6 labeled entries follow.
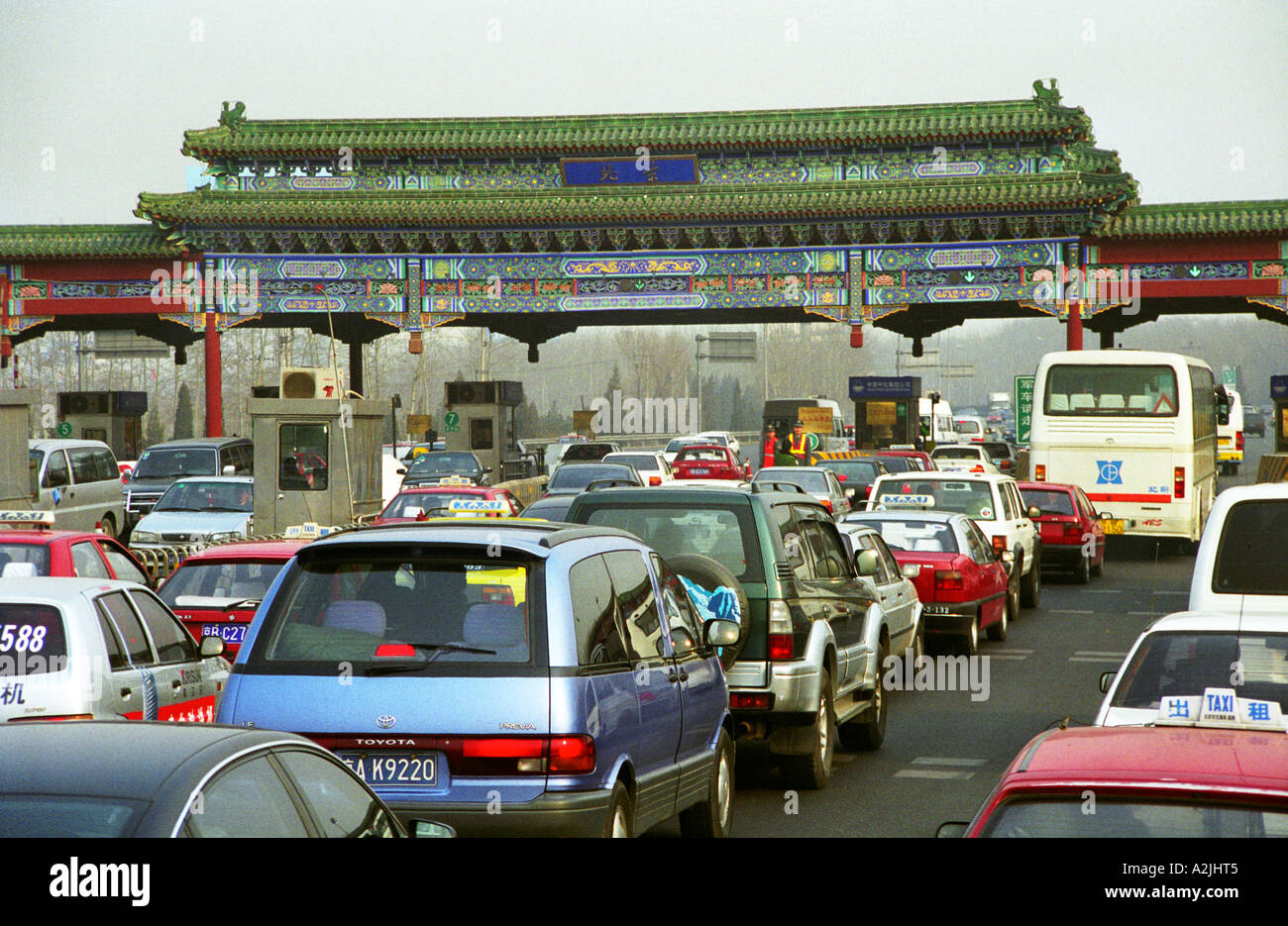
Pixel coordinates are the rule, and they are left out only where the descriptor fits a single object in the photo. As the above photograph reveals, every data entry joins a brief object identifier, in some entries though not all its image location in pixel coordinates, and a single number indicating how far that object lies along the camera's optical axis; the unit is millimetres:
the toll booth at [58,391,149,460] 44469
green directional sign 54125
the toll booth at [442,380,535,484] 45969
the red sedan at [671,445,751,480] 40719
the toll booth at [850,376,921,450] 53750
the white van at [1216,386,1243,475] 66000
